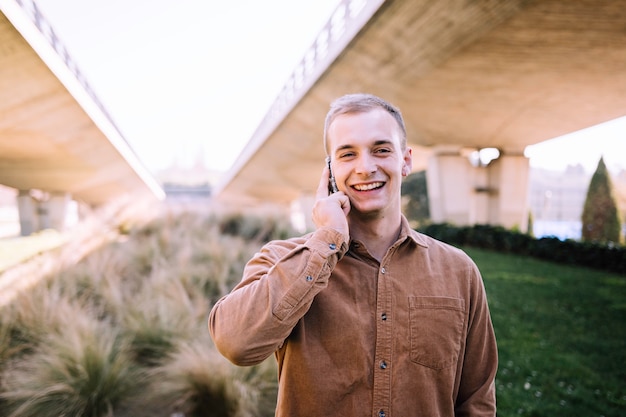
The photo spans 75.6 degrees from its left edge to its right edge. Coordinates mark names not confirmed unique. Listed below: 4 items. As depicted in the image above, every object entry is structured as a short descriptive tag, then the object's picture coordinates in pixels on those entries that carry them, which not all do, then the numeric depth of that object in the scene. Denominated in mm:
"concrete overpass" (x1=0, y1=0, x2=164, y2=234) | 9180
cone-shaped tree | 17125
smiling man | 1475
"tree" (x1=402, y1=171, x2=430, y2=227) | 30203
